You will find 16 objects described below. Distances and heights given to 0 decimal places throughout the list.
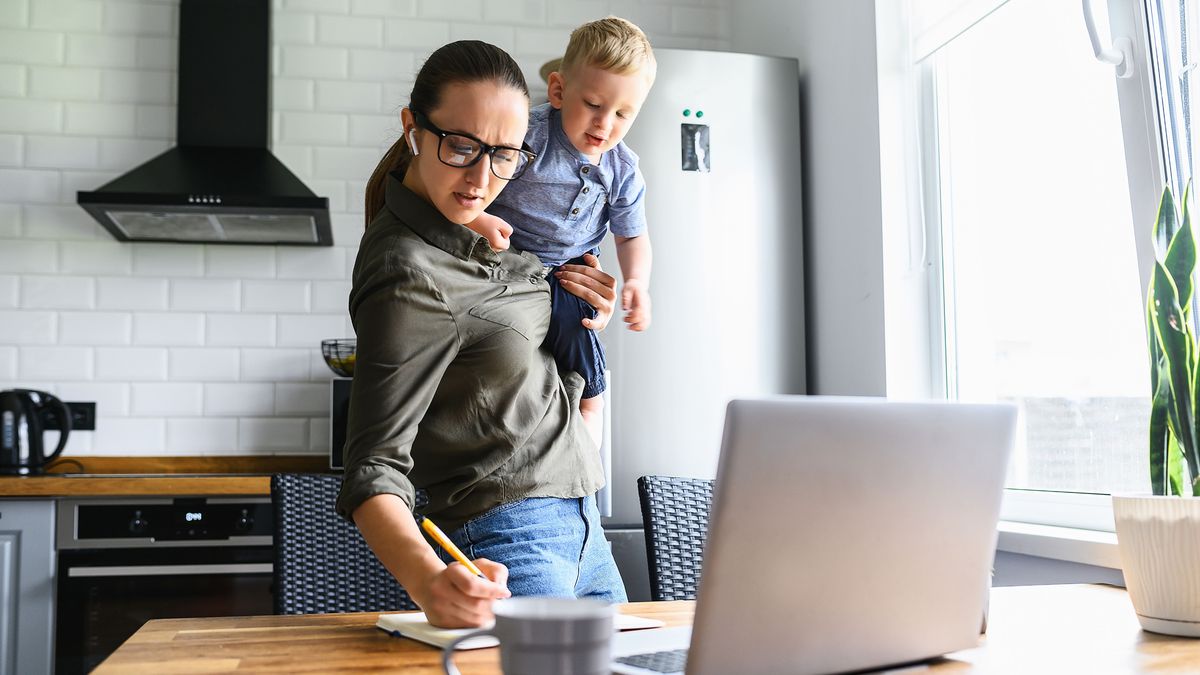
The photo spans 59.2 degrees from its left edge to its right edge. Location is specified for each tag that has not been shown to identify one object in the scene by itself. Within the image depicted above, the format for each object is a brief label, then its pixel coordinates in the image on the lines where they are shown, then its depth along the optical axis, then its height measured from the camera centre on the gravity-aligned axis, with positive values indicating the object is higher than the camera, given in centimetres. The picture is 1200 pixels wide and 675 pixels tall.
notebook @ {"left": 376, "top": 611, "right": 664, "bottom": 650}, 103 -20
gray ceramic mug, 67 -13
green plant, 136 +8
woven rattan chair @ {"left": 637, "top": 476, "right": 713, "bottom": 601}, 169 -17
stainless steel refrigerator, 286 +44
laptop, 79 -9
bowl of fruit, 311 +24
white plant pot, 116 -16
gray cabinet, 266 -35
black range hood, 308 +93
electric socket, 323 +7
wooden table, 96 -21
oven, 269 -33
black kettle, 294 +2
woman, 116 +9
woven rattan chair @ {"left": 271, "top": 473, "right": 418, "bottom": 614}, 158 -18
